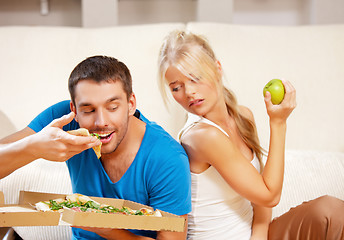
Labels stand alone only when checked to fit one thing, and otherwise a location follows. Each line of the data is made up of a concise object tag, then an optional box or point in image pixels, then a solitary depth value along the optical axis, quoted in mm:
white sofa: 2974
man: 2040
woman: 2182
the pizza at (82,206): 1900
